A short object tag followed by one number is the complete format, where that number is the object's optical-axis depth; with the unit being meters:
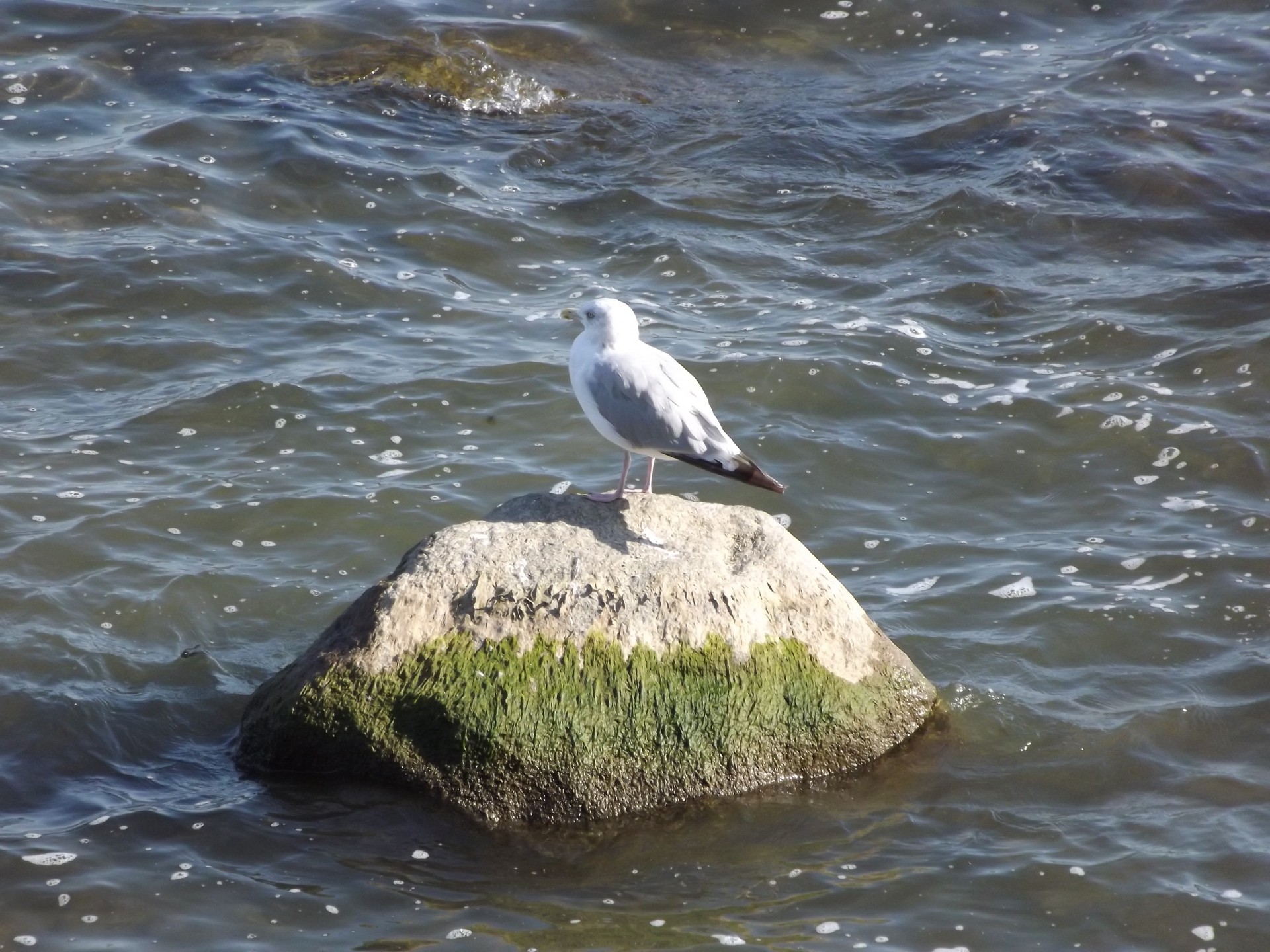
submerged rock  25.75
